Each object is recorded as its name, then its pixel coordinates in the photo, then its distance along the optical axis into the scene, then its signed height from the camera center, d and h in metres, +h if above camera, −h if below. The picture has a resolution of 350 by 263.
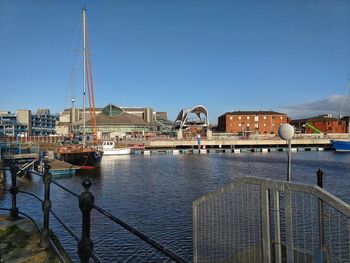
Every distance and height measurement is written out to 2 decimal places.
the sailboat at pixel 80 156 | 49.19 -2.34
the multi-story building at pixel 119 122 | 155.71 +8.55
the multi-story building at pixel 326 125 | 157.62 +4.94
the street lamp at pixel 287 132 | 12.41 +0.16
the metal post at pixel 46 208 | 5.77 -1.18
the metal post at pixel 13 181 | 7.25 -0.86
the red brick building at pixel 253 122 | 154.50 +6.81
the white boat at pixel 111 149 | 83.38 -2.55
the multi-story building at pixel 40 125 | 181.25 +8.55
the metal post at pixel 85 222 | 3.76 -0.92
